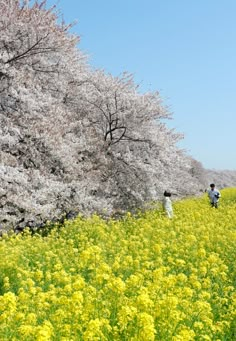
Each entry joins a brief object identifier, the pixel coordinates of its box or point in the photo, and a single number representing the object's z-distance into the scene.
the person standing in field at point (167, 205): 20.79
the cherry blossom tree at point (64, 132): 16.94
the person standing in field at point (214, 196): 26.45
